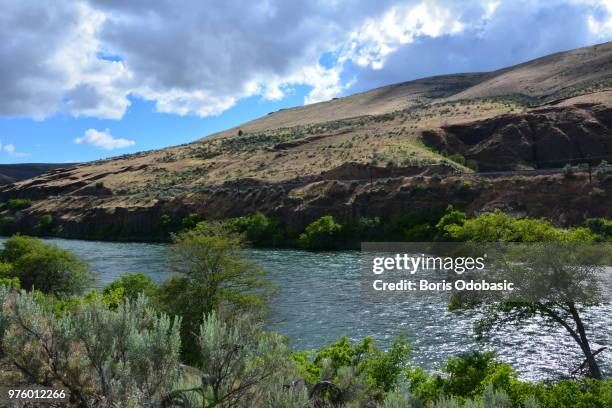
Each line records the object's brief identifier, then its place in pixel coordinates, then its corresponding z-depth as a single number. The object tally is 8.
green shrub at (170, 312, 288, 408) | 8.41
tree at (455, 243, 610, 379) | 21.47
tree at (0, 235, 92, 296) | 38.22
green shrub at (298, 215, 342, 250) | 65.88
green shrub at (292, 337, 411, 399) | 14.69
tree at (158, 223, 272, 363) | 22.64
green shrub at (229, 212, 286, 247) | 71.19
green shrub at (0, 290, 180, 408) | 9.71
